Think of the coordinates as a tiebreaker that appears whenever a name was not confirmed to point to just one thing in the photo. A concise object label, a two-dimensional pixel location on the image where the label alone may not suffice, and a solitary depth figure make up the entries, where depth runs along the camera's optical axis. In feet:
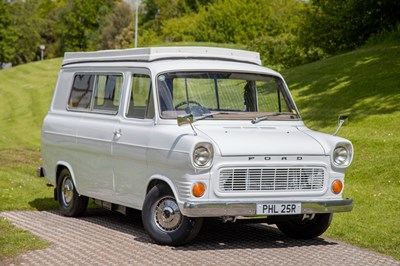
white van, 29.81
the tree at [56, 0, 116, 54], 365.20
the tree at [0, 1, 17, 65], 319.27
